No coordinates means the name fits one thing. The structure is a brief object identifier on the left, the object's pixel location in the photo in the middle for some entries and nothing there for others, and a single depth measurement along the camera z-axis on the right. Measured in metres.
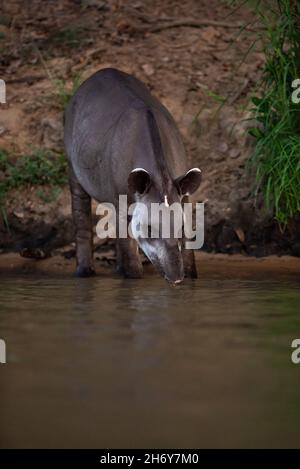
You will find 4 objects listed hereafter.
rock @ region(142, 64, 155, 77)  9.73
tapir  6.33
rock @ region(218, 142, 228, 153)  9.05
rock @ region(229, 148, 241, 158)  8.95
